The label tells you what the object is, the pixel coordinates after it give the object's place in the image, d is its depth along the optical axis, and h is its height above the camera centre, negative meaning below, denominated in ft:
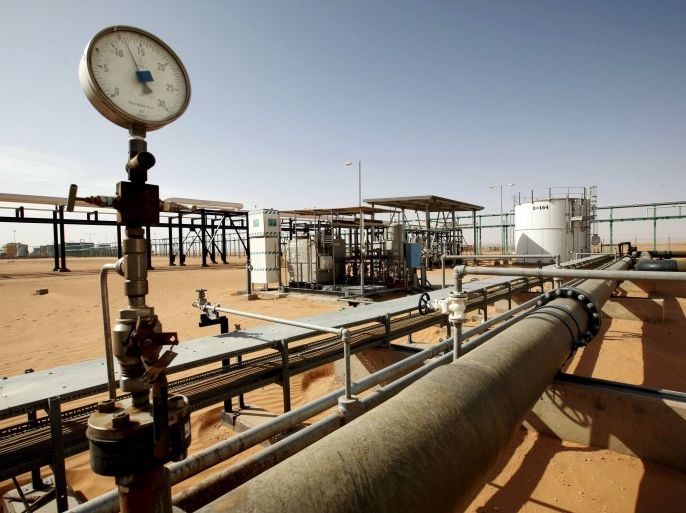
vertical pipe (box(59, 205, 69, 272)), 71.26 +3.05
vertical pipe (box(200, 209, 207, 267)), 92.13 +4.53
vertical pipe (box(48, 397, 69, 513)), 7.02 -3.78
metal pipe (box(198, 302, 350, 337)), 7.51 -1.90
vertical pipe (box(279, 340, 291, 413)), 11.25 -3.91
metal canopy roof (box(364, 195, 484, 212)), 40.27 +5.15
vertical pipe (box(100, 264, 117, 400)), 3.98 -0.88
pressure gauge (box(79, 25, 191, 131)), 4.50 +2.32
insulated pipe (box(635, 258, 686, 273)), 35.86 -2.60
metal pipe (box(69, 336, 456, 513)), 3.65 -2.56
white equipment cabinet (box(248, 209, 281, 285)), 46.34 +0.64
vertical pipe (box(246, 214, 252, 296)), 38.74 -3.33
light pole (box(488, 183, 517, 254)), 102.94 +3.43
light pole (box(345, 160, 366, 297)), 38.63 +7.09
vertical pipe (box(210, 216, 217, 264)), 97.91 +3.45
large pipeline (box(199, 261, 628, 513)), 3.37 -2.30
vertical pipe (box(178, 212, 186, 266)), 90.13 +3.13
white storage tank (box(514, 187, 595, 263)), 55.31 +2.51
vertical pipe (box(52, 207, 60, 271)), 72.03 +2.94
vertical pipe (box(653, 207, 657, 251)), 81.82 +2.77
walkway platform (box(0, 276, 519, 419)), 7.53 -3.01
